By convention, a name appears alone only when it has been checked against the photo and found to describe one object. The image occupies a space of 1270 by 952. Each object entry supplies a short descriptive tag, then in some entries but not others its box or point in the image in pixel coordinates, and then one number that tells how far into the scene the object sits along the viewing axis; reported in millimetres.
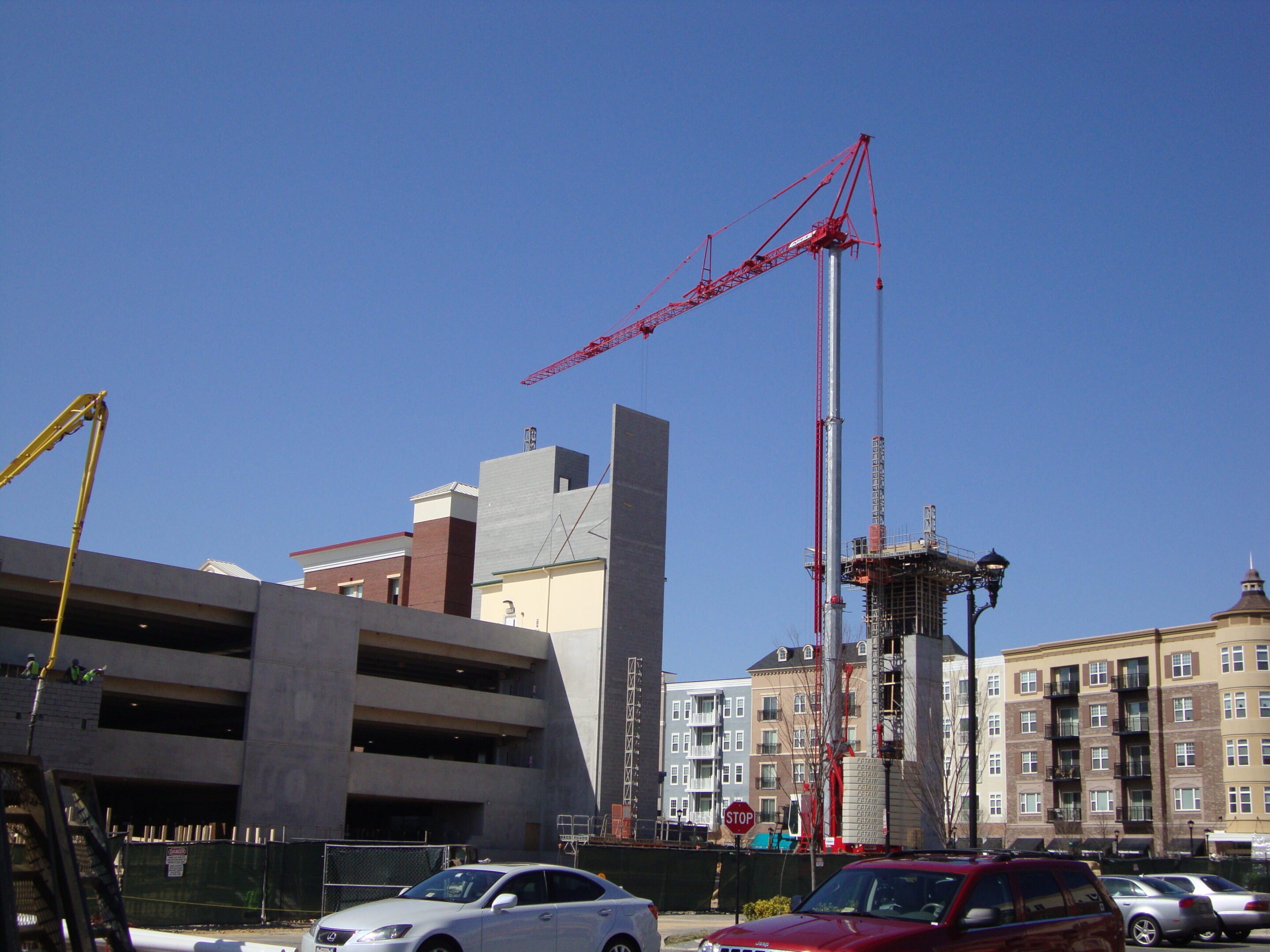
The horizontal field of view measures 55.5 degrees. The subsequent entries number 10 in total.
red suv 11039
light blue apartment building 109250
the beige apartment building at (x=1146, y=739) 71438
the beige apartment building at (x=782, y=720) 92250
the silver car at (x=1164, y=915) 25938
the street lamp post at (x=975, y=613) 24391
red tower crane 59688
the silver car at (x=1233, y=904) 27641
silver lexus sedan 14398
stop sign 23109
